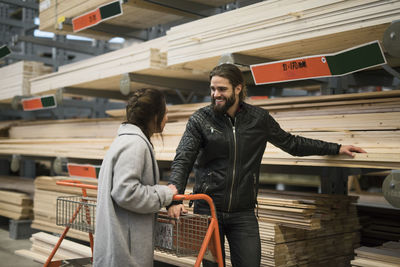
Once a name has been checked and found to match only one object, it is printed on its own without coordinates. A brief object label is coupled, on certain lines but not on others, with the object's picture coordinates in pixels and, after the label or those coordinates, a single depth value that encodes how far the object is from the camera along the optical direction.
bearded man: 3.07
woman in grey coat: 2.59
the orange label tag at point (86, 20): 5.61
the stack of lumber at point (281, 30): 3.31
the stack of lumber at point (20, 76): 8.04
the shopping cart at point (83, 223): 3.67
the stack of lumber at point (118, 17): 5.51
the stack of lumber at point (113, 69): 5.40
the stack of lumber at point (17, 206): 7.43
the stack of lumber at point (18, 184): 8.30
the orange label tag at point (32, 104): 7.20
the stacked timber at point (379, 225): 4.96
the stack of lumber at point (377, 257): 3.54
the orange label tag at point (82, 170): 5.91
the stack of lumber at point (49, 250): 5.29
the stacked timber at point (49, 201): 6.39
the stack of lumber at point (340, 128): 3.43
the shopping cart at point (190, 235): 2.93
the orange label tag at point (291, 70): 3.56
